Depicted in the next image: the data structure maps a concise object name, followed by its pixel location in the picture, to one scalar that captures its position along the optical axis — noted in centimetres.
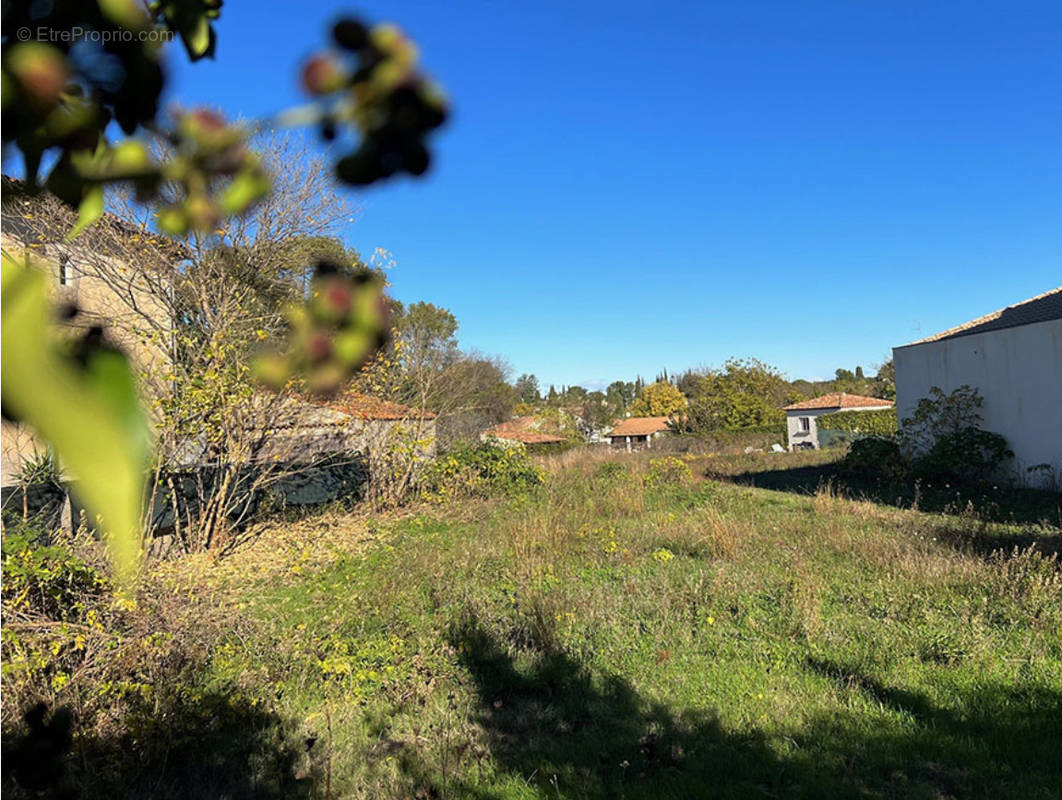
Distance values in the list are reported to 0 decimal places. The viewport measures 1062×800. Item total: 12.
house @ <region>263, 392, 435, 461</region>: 885
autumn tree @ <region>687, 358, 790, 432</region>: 3141
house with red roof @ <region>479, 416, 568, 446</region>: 2892
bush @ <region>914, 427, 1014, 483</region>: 1141
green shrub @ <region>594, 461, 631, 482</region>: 1336
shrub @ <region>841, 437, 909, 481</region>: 1263
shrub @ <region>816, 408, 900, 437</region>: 2748
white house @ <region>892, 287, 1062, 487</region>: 1047
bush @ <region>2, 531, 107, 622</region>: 340
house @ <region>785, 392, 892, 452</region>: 2981
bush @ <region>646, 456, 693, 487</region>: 1305
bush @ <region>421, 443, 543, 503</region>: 1145
